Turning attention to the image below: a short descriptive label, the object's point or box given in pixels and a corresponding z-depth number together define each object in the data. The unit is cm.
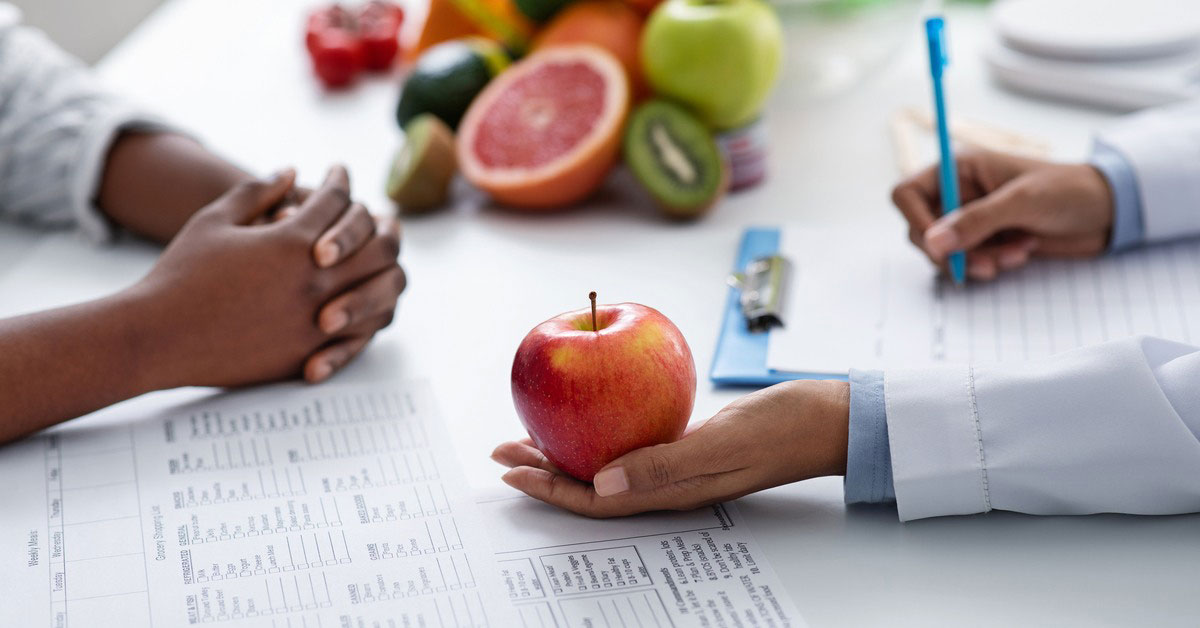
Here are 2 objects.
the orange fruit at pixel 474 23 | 149
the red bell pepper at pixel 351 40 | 167
